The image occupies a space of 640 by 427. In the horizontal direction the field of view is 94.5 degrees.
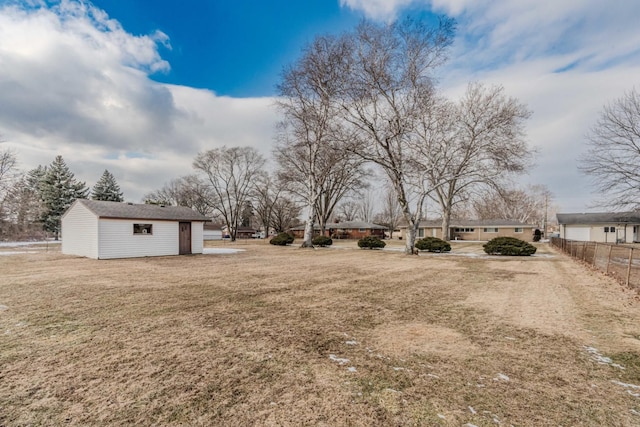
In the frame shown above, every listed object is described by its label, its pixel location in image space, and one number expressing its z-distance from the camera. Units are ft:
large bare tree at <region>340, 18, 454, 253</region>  54.65
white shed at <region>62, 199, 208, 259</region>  49.88
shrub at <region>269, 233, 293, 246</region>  90.12
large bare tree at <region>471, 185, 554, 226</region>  168.45
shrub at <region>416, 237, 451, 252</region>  66.95
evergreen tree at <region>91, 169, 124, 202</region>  139.95
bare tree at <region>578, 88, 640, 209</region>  61.41
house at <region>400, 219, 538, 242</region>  125.39
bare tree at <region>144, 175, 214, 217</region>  148.66
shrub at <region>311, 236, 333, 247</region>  89.61
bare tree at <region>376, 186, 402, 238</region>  174.70
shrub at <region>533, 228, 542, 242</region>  128.12
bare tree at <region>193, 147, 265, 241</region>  113.50
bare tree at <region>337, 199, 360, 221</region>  207.51
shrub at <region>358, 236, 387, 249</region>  75.94
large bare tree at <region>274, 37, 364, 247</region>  62.95
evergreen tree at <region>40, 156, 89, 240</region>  118.93
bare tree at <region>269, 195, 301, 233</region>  153.89
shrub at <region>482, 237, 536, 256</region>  58.95
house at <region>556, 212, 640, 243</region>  110.73
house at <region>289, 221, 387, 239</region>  148.87
